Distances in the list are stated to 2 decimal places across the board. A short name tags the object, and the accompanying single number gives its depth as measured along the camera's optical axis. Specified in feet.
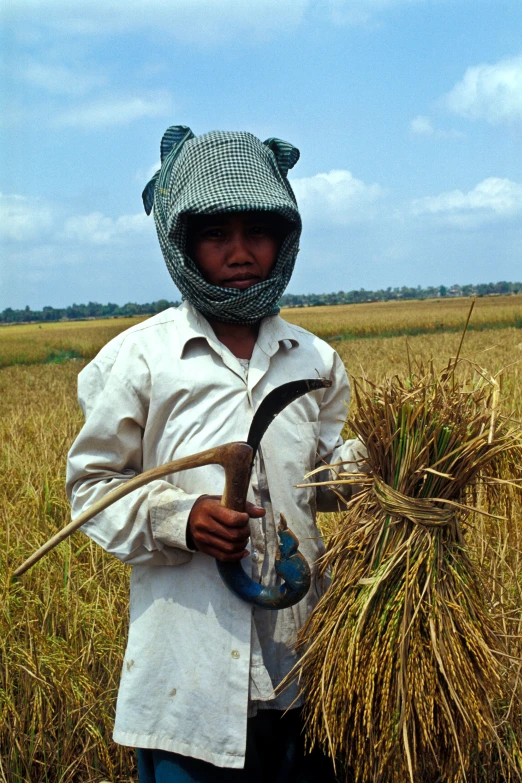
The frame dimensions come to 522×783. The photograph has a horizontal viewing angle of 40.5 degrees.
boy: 4.48
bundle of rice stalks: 4.15
